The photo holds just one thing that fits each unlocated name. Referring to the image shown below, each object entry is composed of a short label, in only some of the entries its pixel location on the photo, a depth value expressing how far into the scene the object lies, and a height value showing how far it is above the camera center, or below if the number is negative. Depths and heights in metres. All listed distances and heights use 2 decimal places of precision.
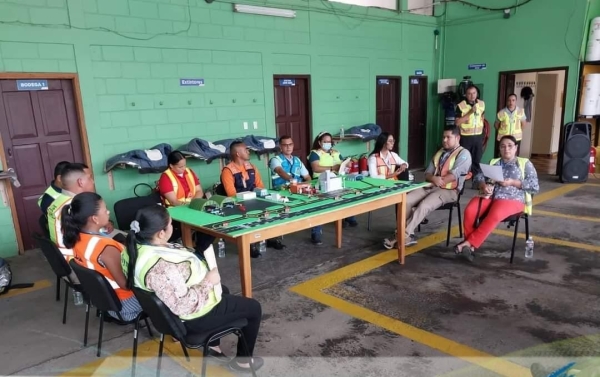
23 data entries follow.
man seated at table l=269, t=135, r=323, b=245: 4.93 -0.85
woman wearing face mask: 5.29 -0.77
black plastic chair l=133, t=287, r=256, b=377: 2.07 -1.11
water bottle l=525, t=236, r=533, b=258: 4.24 -1.56
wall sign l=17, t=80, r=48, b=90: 4.77 +0.19
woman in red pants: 4.10 -1.05
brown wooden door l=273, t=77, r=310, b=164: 7.12 -0.31
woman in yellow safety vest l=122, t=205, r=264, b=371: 2.07 -0.84
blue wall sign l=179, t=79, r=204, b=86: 5.88 +0.18
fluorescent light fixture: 6.22 +1.17
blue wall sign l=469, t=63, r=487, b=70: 8.77 +0.36
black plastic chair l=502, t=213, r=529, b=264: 4.07 -1.25
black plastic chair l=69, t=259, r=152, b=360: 2.35 -1.03
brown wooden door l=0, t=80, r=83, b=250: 4.79 -0.38
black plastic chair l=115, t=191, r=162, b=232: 3.99 -0.99
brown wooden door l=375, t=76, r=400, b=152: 8.58 -0.32
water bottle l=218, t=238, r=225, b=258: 4.58 -1.57
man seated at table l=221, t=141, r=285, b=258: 4.46 -0.81
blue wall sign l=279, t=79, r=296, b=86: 7.08 +0.16
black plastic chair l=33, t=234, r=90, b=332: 2.89 -1.04
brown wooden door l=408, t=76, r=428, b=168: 9.18 -0.69
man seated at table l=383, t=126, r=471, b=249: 4.57 -1.04
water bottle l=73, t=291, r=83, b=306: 3.60 -1.58
